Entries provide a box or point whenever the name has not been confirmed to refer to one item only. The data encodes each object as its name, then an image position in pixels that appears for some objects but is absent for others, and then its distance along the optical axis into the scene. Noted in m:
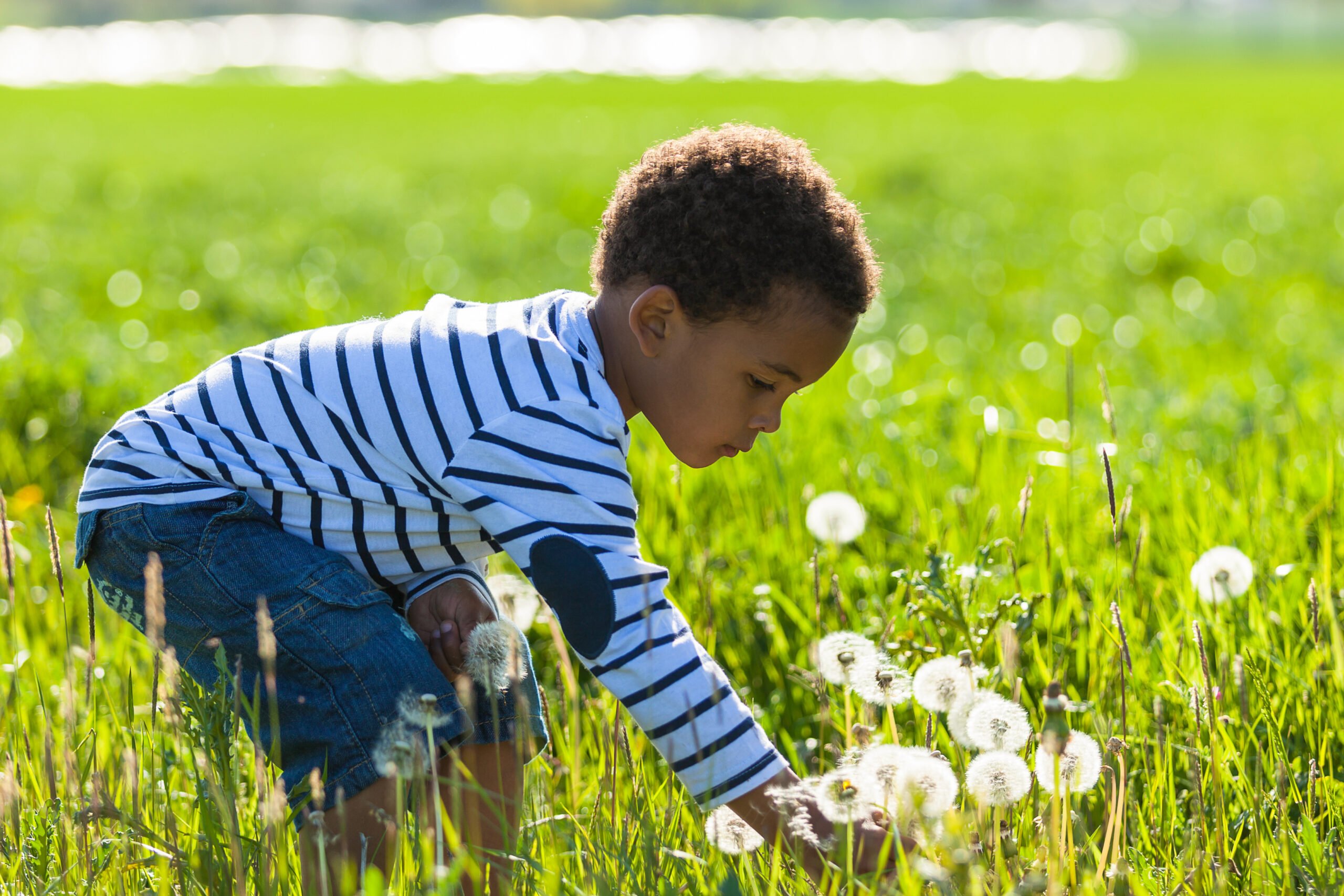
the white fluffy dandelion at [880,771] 2.40
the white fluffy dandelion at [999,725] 2.43
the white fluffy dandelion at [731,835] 2.51
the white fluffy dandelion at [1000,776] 2.43
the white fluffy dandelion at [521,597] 2.84
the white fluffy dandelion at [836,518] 2.84
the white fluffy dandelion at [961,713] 2.46
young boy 2.58
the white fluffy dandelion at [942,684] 2.48
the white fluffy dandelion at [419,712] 2.39
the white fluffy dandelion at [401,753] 2.36
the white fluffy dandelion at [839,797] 2.40
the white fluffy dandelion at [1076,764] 2.45
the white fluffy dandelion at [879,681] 2.48
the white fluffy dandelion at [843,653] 2.52
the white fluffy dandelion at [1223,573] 2.65
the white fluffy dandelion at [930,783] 2.38
